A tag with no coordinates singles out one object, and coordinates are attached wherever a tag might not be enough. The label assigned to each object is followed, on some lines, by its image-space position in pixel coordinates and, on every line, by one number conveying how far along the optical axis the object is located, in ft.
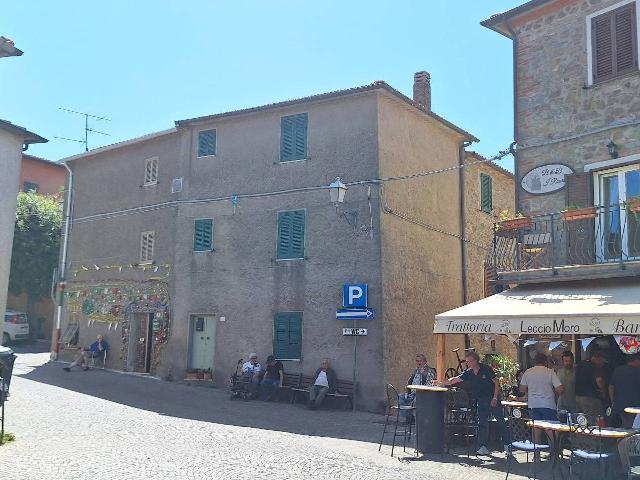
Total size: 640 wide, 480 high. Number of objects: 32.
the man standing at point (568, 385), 37.04
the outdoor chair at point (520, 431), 31.94
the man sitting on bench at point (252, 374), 57.72
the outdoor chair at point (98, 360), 72.95
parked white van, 97.76
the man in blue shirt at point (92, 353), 72.13
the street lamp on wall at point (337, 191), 53.88
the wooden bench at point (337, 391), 55.01
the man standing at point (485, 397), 34.58
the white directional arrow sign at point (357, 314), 54.95
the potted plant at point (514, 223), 40.34
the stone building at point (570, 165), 36.55
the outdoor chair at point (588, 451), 25.72
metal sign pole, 54.95
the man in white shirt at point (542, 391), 33.81
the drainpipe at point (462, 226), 68.85
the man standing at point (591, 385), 35.70
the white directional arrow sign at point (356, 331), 55.36
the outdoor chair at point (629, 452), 23.69
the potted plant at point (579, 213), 37.06
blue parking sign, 55.62
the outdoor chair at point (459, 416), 35.58
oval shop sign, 41.34
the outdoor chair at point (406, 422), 35.86
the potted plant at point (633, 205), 34.01
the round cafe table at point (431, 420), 34.32
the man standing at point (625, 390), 32.68
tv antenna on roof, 102.28
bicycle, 48.37
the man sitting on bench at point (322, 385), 54.34
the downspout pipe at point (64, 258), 79.46
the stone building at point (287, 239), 57.41
